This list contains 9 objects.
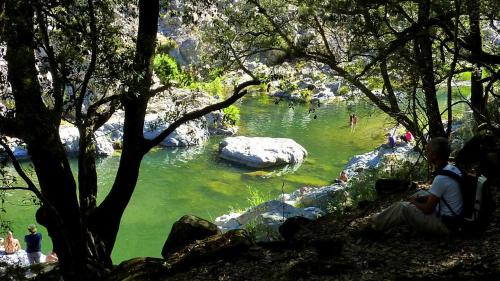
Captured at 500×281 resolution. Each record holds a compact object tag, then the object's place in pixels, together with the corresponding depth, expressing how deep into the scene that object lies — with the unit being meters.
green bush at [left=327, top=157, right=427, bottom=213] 10.79
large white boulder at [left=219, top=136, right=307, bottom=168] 25.52
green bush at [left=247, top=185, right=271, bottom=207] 17.72
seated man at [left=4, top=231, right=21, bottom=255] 13.28
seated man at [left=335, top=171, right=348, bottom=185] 18.53
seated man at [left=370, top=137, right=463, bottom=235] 5.01
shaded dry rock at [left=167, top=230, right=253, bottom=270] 6.26
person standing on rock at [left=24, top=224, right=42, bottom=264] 12.54
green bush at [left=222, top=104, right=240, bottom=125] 30.82
